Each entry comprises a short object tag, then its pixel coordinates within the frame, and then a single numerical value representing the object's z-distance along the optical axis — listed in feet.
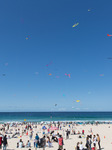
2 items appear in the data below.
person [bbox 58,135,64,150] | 41.01
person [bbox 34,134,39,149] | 45.19
